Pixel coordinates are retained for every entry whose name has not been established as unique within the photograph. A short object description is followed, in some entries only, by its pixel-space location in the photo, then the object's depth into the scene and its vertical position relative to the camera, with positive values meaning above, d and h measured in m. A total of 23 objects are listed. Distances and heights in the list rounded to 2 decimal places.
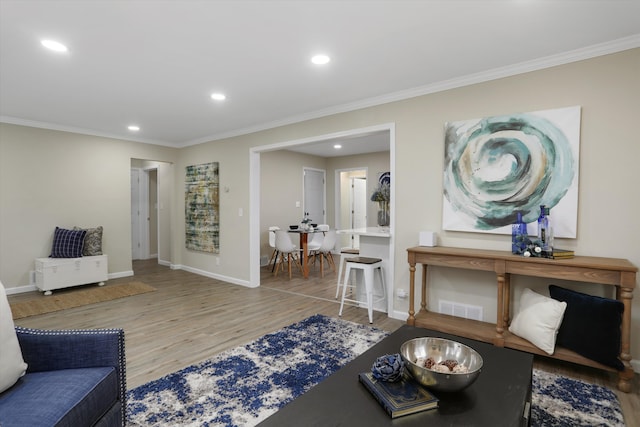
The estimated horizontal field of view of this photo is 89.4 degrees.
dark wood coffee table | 1.22 -0.81
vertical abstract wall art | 5.80 -0.06
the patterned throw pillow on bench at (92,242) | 5.21 -0.62
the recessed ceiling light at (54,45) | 2.48 +1.24
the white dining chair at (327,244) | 6.08 -0.72
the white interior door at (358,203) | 8.94 +0.08
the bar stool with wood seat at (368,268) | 3.58 -0.70
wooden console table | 2.22 -0.53
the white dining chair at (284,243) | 5.85 -0.69
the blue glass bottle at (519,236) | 2.73 -0.24
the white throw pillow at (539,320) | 2.45 -0.88
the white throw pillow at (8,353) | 1.38 -0.66
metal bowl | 1.32 -0.72
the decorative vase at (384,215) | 4.58 -0.13
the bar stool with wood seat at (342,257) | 4.25 -0.79
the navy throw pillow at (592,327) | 2.25 -0.87
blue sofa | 1.28 -0.81
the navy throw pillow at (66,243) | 4.97 -0.62
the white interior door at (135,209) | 7.84 -0.11
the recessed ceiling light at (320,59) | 2.74 +1.26
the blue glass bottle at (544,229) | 2.60 -0.17
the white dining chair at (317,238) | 6.36 -0.67
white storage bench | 4.71 -1.04
